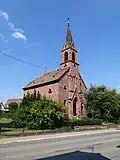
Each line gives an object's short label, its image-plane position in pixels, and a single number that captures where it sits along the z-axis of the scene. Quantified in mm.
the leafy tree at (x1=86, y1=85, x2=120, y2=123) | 25767
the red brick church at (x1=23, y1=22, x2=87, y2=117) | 28151
